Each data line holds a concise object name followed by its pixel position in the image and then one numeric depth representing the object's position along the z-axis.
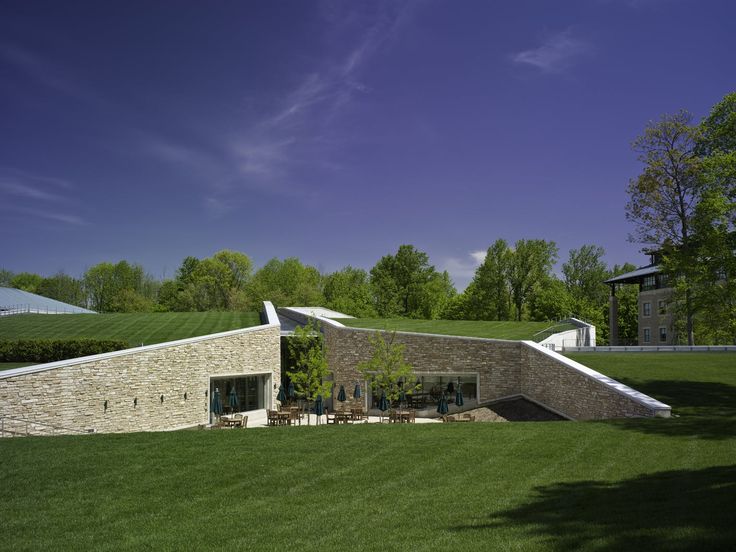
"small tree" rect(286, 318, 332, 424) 26.80
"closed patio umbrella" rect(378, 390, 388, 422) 28.03
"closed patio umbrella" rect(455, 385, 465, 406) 26.48
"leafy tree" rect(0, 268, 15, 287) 91.69
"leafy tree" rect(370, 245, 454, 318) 64.69
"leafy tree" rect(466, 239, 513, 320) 59.09
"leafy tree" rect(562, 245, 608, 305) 77.75
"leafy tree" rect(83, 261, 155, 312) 86.94
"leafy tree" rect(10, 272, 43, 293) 92.44
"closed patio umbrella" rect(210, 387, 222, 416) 24.41
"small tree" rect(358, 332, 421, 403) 25.86
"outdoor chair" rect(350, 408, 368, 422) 25.08
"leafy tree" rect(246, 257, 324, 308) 75.56
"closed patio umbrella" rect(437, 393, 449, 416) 24.42
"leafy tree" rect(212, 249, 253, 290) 83.06
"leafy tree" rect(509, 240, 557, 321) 58.97
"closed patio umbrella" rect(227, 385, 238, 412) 26.10
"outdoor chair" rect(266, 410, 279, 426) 23.56
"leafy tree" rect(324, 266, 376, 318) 64.62
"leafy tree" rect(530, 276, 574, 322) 56.66
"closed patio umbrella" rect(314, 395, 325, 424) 25.14
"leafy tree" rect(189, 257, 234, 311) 76.81
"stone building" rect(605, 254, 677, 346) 49.41
